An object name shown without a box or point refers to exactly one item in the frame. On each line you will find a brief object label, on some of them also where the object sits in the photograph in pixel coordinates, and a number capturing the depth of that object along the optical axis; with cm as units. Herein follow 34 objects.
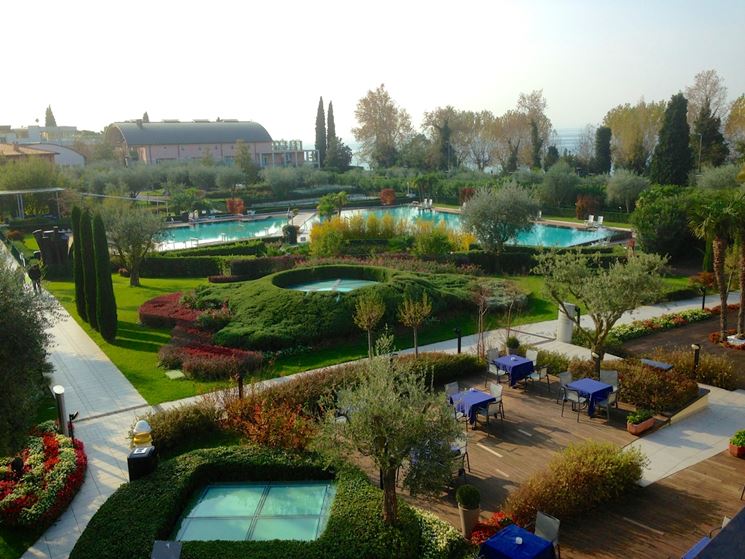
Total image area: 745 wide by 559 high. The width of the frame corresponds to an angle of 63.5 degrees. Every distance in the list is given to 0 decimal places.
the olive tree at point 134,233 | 2602
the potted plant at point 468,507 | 835
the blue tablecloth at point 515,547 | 707
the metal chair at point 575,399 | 1241
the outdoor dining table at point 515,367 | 1372
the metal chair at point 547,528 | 764
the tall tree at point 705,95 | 5622
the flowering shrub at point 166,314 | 1955
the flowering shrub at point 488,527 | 823
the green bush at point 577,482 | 875
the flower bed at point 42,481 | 920
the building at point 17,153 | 5531
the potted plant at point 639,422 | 1162
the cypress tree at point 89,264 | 1962
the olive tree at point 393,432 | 748
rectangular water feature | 842
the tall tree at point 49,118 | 13675
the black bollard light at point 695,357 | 1430
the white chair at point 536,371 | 1416
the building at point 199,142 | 8775
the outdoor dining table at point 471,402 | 1165
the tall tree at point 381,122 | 8294
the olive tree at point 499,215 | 2734
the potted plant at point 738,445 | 1084
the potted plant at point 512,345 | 1571
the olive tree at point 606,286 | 1341
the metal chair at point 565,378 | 1307
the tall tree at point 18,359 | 929
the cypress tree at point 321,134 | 8362
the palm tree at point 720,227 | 1747
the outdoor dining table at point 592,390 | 1214
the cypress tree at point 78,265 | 2083
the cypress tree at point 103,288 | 1858
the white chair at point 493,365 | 1411
